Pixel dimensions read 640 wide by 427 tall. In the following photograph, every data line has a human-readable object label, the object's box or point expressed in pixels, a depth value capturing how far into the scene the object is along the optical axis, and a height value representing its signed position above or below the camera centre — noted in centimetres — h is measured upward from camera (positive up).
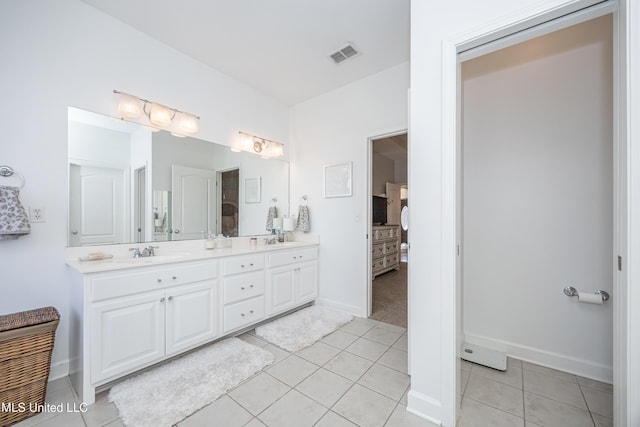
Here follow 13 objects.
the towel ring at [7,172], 166 +26
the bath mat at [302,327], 232 -118
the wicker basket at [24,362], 136 -84
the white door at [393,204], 616 +22
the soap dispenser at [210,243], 262 -32
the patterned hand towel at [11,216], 156 -3
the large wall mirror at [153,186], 199 +26
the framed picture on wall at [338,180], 309 +40
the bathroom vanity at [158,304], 158 -71
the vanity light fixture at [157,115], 214 +90
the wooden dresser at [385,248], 472 -73
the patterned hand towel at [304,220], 340 -10
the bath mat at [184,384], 146 -116
